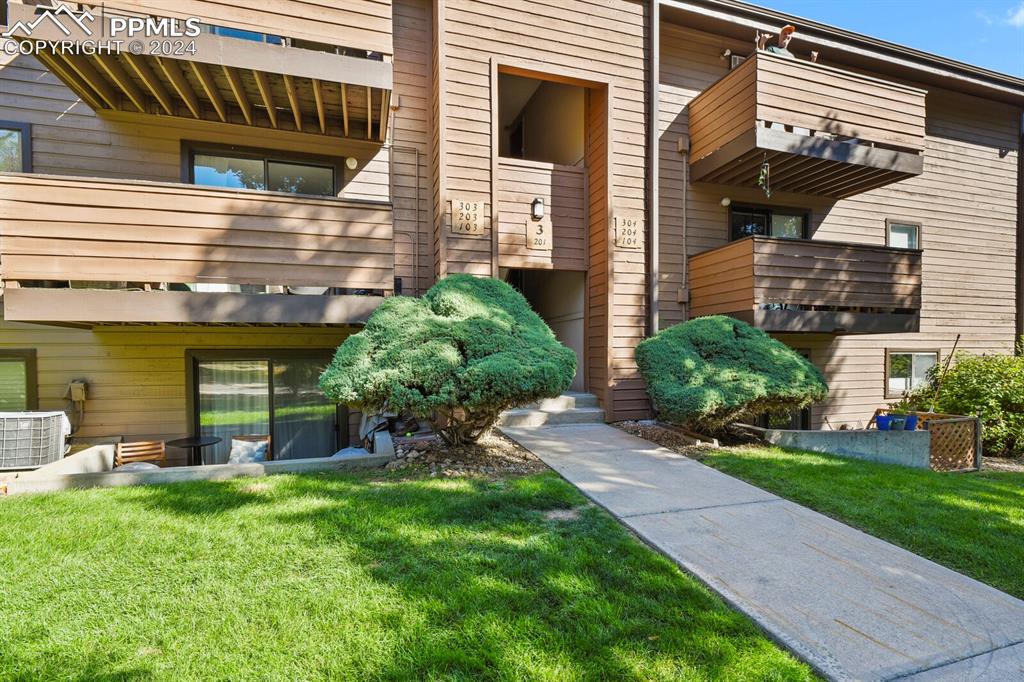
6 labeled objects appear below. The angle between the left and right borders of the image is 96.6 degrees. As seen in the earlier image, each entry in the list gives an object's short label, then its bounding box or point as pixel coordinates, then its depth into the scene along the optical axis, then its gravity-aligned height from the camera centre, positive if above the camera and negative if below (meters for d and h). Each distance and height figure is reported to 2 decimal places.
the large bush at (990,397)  8.18 -1.25
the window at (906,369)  9.86 -0.86
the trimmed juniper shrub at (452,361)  4.29 -0.29
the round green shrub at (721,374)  5.37 -0.54
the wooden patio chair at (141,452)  5.81 -1.54
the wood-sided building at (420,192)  5.10 +2.23
